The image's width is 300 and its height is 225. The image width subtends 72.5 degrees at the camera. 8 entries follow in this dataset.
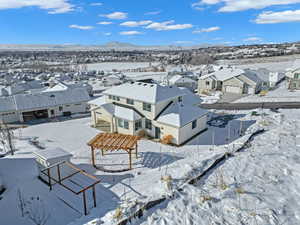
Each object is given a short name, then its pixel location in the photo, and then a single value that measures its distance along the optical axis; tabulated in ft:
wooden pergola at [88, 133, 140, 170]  53.88
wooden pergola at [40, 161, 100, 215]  45.39
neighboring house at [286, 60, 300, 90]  132.87
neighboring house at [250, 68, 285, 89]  148.66
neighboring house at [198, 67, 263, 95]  138.41
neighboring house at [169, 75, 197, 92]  162.61
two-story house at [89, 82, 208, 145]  70.49
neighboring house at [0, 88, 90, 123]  97.96
